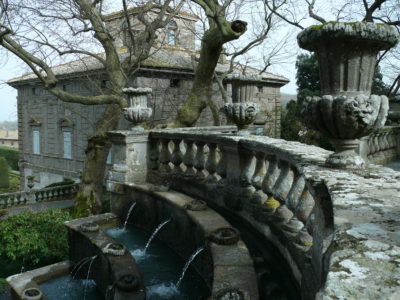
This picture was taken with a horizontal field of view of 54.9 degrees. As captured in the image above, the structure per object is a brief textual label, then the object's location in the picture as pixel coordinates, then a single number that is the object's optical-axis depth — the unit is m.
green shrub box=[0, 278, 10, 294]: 5.87
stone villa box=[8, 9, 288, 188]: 17.69
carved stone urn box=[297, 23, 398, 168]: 2.56
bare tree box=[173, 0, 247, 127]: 8.77
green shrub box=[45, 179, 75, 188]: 20.33
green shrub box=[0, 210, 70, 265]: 6.57
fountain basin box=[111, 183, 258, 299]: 2.87
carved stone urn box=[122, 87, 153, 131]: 6.23
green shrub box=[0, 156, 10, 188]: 30.25
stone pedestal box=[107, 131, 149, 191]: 6.07
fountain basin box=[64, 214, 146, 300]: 3.57
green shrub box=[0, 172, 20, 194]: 29.66
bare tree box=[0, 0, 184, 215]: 9.73
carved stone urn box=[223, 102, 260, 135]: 4.78
